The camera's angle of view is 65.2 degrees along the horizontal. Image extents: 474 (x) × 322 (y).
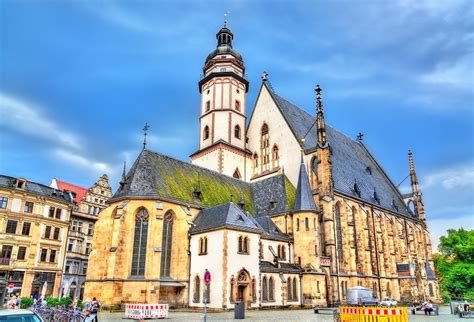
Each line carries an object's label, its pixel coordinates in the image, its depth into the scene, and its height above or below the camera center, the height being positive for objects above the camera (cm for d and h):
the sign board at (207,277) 1502 +17
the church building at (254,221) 2752 +540
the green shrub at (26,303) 2272 -134
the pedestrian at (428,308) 2778 -176
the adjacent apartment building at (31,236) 3978 +482
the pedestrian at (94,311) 1555 -123
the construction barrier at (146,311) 1953 -154
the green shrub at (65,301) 2064 -115
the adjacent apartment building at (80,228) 4644 +658
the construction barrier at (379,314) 1361 -112
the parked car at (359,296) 2796 -101
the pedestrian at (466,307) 2533 -154
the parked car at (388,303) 3250 -170
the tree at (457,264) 4753 +267
